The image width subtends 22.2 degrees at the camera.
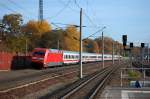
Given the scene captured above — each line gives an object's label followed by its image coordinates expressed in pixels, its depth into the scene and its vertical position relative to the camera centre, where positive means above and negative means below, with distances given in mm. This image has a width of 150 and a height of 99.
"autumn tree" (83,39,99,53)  160000 +7191
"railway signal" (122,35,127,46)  31547 +2086
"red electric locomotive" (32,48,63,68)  55062 +833
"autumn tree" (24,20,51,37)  123750 +11282
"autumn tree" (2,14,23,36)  98500 +10371
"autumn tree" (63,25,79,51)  121838 +7316
